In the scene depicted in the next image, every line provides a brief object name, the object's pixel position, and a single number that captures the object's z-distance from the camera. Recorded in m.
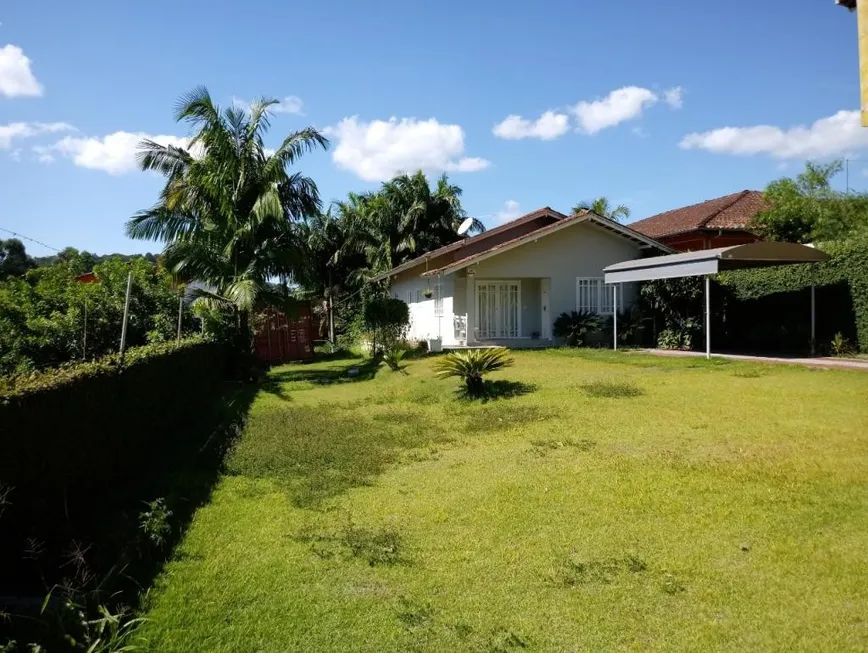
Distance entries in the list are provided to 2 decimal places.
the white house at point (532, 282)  22.00
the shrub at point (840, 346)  16.16
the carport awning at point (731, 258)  16.44
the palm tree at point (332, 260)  36.06
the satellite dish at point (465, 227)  30.56
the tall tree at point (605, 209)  41.03
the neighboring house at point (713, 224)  30.67
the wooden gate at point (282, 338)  24.84
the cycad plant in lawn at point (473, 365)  12.96
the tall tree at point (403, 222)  34.56
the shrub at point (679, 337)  19.83
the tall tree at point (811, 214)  27.94
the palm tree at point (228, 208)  18.02
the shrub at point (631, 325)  21.83
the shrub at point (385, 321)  24.05
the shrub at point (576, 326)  21.87
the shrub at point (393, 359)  18.83
